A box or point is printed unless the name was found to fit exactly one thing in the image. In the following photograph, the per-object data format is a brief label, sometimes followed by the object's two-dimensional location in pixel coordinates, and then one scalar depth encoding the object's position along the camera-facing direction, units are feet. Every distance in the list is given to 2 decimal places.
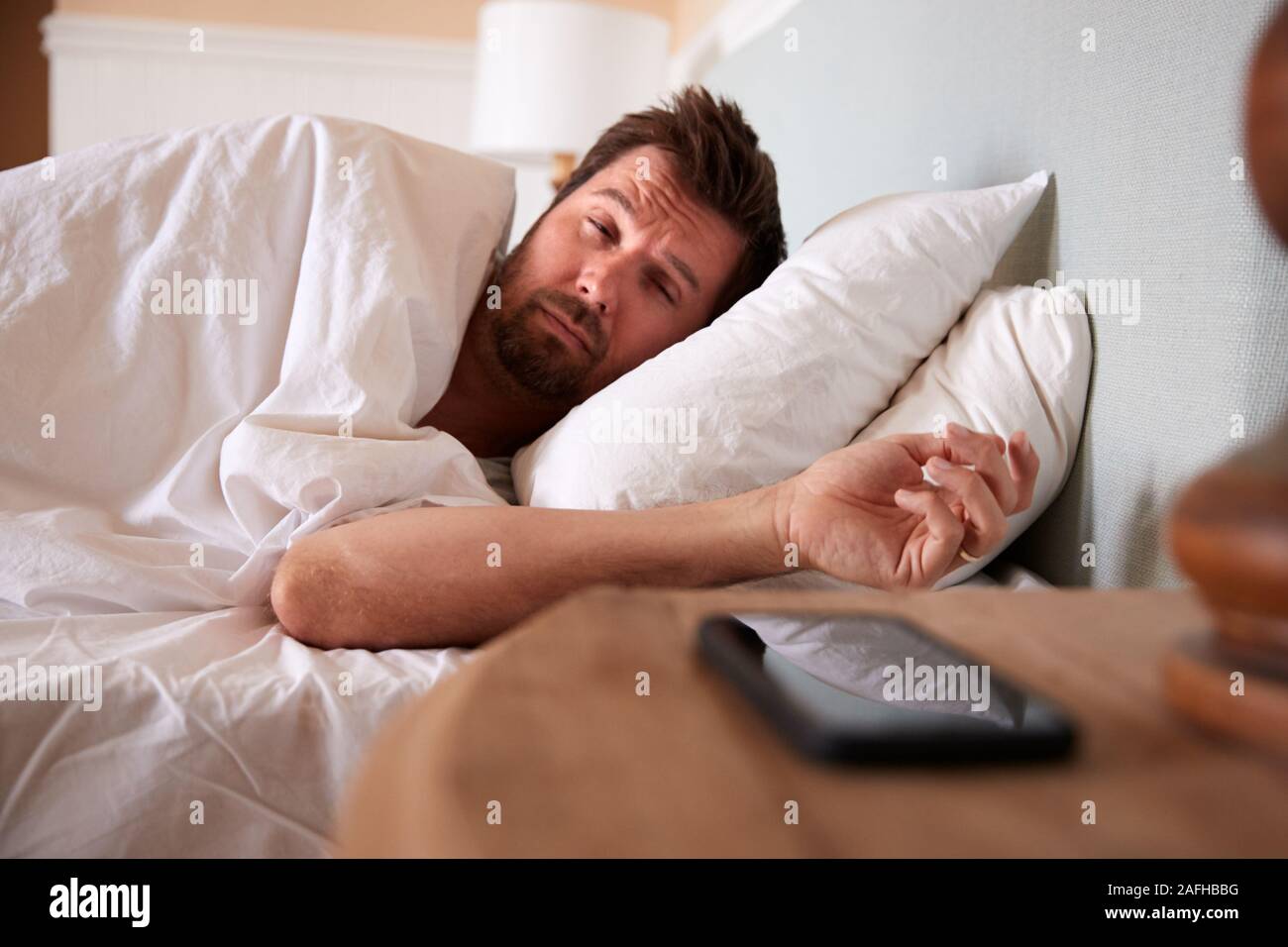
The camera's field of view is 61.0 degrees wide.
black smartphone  0.83
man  2.59
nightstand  0.69
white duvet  2.30
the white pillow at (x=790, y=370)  3.27
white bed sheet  2.26
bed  2.28
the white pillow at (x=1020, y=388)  3.15
